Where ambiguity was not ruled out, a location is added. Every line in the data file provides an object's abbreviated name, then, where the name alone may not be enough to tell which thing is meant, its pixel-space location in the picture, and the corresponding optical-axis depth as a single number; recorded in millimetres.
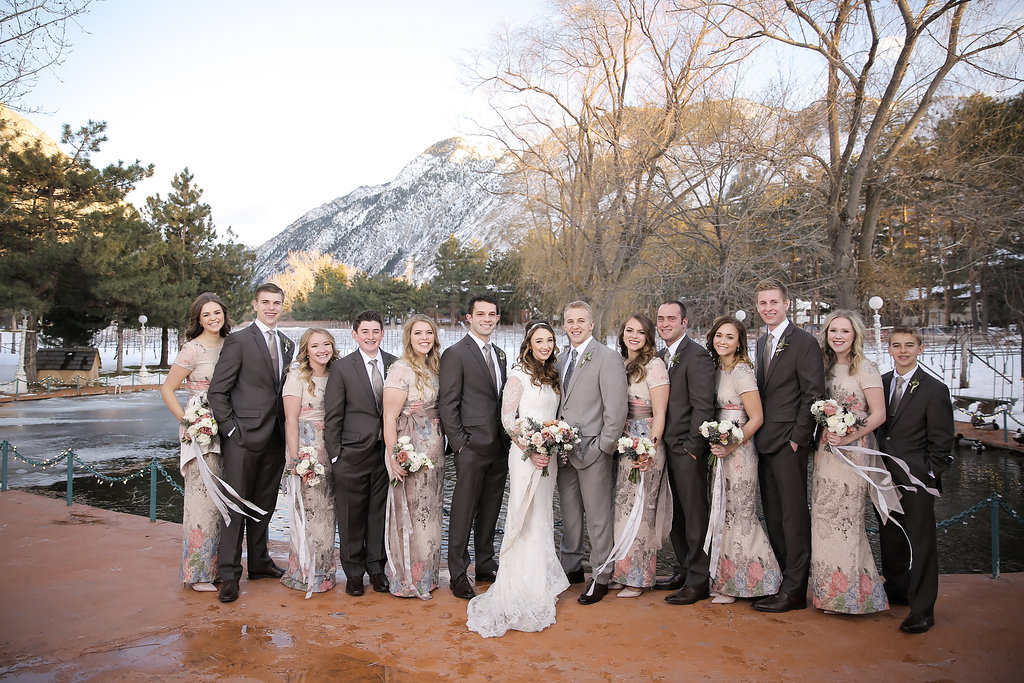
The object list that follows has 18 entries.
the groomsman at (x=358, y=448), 5230
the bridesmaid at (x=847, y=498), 4676
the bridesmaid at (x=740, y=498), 4914
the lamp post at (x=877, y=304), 16375
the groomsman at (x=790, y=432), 4789
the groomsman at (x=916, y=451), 4527
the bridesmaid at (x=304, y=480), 5258
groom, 5059
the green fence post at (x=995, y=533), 5434
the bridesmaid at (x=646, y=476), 5105
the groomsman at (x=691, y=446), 4980
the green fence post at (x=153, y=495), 7180
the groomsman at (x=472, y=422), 5219
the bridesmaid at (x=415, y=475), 5172
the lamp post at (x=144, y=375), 30622
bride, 4791
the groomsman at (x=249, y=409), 5223
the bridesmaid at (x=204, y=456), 5289
